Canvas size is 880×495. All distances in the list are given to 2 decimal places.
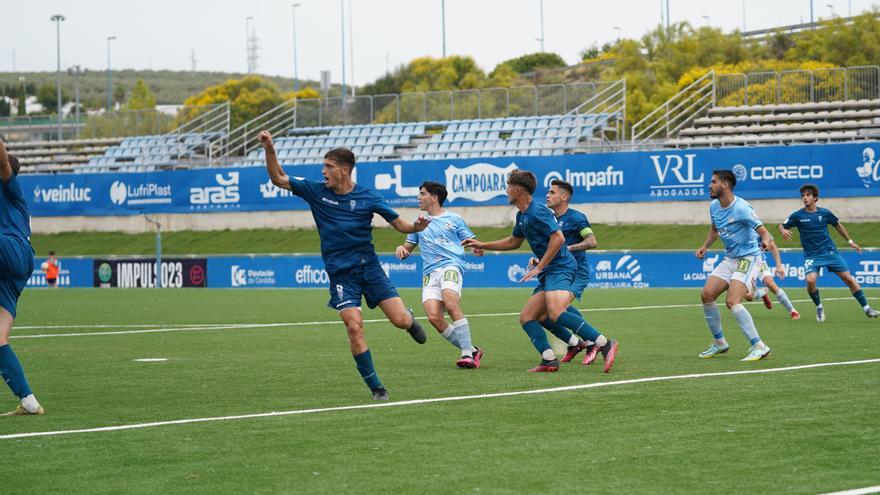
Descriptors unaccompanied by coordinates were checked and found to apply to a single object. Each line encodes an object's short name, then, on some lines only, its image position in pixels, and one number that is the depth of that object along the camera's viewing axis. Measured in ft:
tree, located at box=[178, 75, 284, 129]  302.86
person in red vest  146.82
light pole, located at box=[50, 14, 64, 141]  255.09
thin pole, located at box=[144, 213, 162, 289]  142.20
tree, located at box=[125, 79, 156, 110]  372.40
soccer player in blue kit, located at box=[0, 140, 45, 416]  31.94
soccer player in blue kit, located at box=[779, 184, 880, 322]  68.23
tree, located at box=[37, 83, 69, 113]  521.24
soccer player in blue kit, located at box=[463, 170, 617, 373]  41.65
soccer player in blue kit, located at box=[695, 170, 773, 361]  45.19
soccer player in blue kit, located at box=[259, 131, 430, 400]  34.63
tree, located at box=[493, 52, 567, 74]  326.03
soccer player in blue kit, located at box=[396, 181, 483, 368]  45.91
